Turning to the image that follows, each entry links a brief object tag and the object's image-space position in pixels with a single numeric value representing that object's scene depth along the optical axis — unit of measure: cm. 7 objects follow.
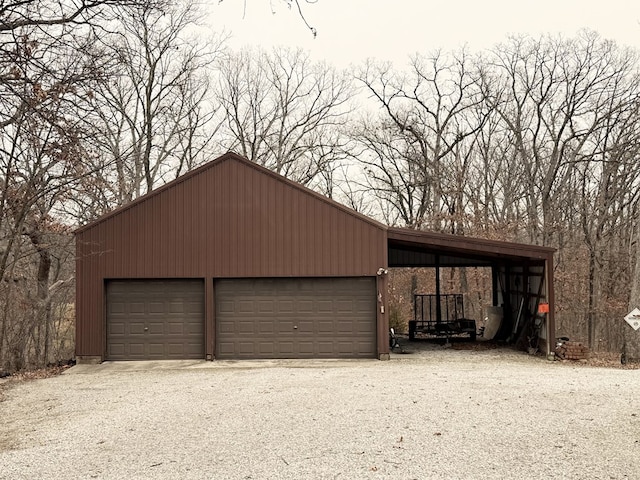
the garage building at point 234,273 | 1502
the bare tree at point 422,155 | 2977
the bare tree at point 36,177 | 795
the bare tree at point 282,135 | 3066
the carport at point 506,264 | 1528
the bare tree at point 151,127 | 2438
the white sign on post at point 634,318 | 1548
